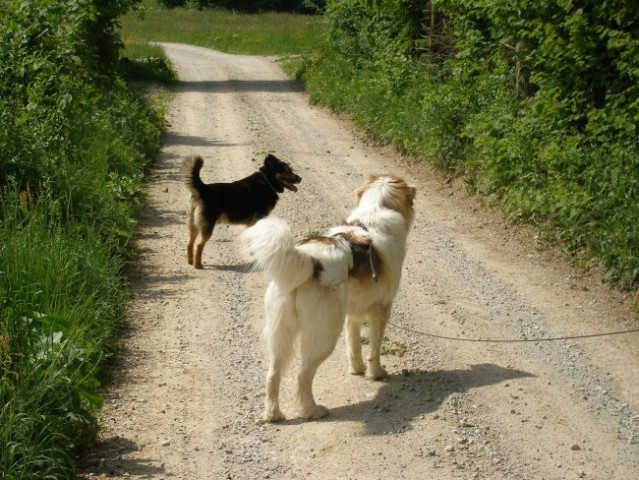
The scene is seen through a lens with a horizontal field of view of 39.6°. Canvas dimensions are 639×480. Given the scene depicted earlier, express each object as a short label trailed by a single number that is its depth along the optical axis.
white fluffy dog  5.68
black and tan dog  9.77
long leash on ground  7.67
